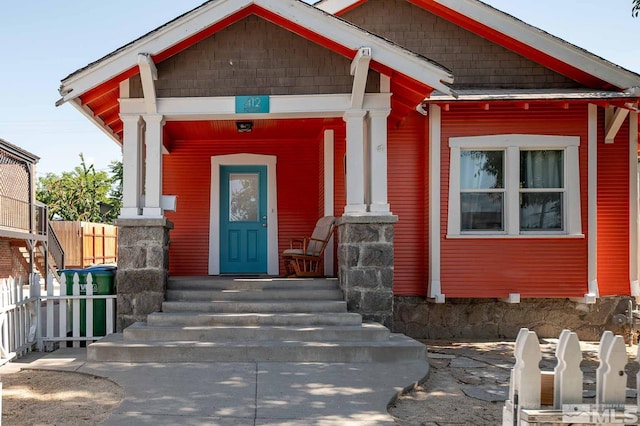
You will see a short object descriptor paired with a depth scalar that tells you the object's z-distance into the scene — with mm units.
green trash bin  7031
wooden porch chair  8148
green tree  36562
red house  6824
